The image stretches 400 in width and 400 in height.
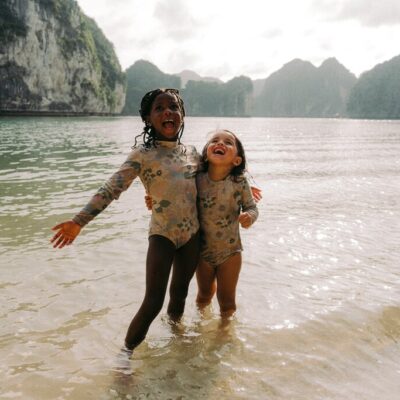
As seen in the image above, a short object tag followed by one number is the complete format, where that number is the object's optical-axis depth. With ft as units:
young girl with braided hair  11.13
